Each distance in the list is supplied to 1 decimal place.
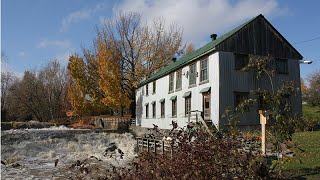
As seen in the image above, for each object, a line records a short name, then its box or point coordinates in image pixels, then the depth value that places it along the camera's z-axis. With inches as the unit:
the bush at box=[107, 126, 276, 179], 136.1
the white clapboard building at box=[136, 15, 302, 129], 676.4
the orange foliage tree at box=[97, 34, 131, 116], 1302.0
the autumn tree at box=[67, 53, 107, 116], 1405.6
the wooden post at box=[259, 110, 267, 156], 305.6
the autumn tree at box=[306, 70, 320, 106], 1138.2
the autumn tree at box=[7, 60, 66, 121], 1972.8
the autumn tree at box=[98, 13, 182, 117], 1400.1
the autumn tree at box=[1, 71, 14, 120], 1978.0
